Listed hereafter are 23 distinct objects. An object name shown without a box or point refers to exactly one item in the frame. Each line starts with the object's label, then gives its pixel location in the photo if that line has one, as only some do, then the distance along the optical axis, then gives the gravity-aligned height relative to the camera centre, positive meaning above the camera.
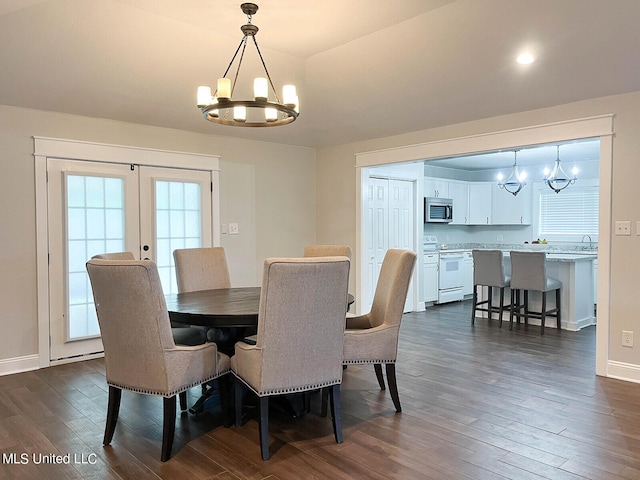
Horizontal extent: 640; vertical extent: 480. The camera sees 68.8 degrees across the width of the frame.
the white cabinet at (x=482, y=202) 8.36 +0.51
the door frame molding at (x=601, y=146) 3.79 +0.79
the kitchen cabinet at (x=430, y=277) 6.85 -0.68
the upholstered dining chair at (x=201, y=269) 3.95 -0.34
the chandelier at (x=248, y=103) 2.68 +0.76
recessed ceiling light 3.35 +1.25
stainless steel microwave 7.31 +0.33
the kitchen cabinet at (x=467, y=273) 7.55 -0.70
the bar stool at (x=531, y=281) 5.33 -0.60
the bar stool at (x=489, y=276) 5.75 -0.57
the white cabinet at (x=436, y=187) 7.54 +0.71
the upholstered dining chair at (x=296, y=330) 2.35 -0.52
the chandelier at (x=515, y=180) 7.03 +0.79
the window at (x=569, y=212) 7.59 +0.31
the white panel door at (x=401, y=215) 6.43 +0.21
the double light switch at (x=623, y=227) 3.71 +0.03
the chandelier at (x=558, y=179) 6.52 +0.71
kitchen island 5.54 -0.73
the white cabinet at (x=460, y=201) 8.00 +0.51
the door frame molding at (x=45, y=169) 4.14 +0.54
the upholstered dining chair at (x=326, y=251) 3.99 -0.18
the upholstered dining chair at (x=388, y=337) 2.95 -0.68
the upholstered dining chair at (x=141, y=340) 2.35 -0.57
